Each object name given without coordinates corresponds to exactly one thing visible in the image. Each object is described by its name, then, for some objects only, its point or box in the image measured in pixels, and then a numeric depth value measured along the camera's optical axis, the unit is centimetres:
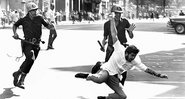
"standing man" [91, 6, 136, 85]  789
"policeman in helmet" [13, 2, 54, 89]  866
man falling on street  636
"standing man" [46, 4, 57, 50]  1831
